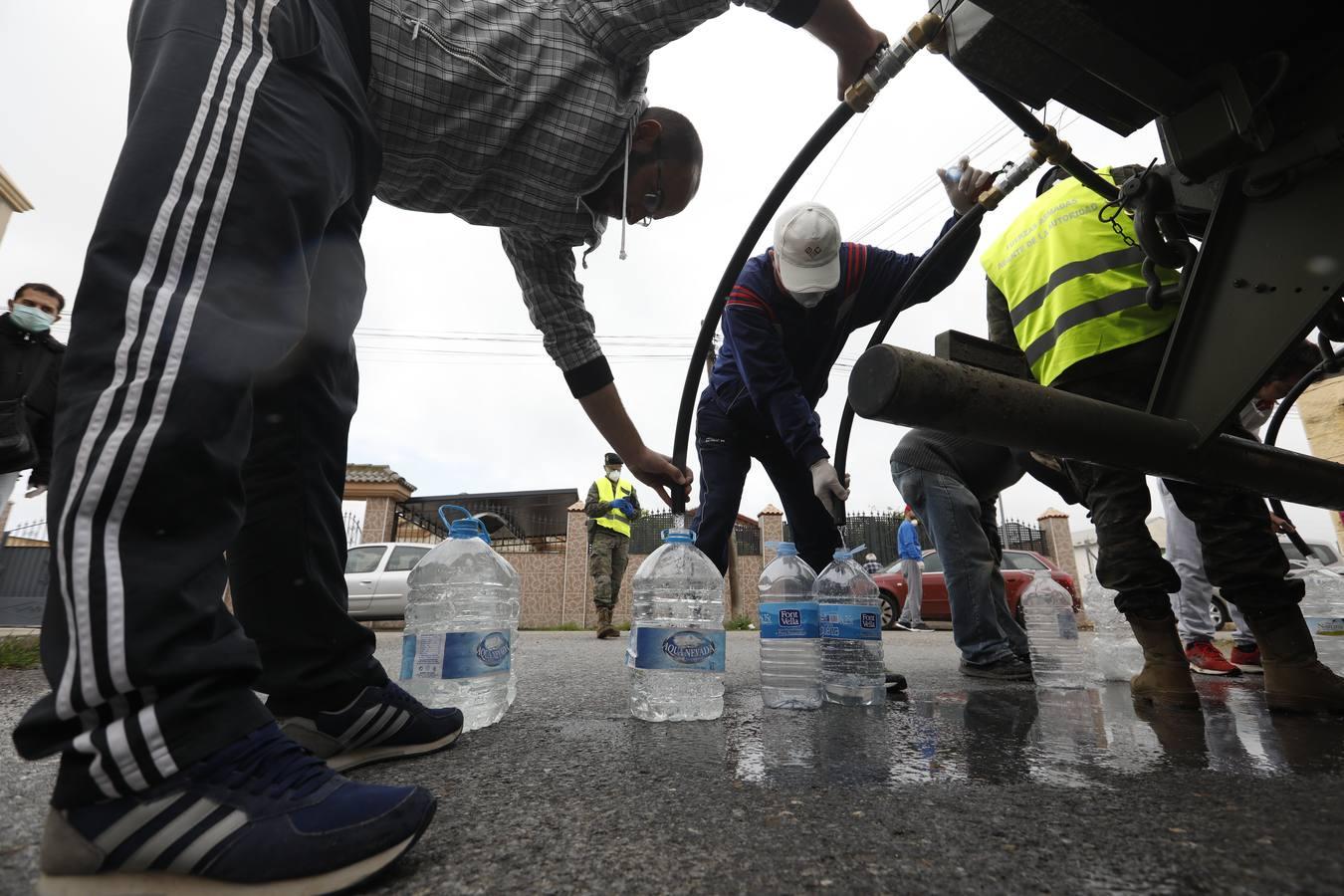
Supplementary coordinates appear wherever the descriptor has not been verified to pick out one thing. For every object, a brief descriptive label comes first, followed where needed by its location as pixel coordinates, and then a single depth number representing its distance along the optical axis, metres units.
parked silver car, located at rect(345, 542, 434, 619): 10.88
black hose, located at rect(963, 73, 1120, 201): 1.53
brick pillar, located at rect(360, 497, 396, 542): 14.65
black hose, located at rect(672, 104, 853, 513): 1.96
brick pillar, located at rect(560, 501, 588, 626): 13.77
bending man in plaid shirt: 0.71
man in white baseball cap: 2.77
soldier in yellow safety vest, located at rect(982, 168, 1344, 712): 1.93
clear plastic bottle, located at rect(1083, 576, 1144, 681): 3.46
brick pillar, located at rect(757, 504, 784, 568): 13.98
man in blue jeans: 3.09
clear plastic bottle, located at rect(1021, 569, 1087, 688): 3.12
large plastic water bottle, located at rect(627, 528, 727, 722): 1.95
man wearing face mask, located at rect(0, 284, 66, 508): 3.67
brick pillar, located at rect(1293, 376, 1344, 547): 12.45
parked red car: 9.74
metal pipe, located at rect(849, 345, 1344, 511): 0.99
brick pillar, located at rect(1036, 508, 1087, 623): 14.55
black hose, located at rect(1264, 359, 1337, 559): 2.16
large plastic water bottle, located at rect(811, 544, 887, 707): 2.33
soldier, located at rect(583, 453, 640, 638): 8.09
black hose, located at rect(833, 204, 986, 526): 2.07
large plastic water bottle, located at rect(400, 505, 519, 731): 1.78
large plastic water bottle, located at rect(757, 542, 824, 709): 2.23
